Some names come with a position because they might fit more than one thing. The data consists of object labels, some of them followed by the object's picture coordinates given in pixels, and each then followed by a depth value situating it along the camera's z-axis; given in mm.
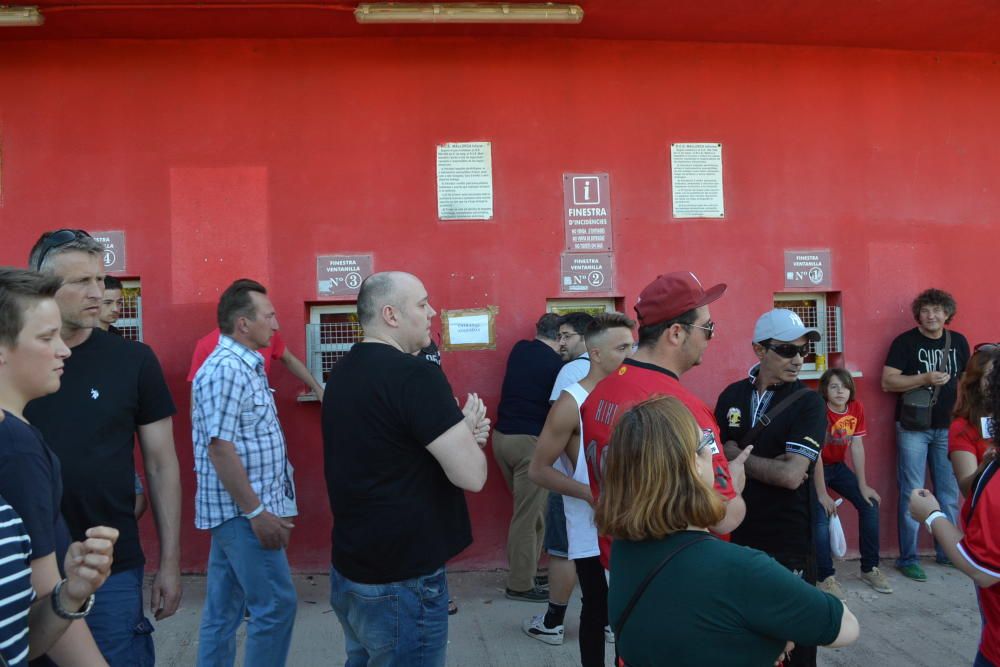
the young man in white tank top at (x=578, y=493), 3759
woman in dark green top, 1863
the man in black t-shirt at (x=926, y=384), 6234
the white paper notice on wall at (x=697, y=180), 6328
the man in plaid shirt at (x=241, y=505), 3652
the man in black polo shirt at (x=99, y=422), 2783
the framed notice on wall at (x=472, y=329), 6098
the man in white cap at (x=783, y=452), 3311
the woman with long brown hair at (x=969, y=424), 3318
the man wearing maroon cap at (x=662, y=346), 2783
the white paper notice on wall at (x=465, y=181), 6086
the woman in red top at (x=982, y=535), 2527
